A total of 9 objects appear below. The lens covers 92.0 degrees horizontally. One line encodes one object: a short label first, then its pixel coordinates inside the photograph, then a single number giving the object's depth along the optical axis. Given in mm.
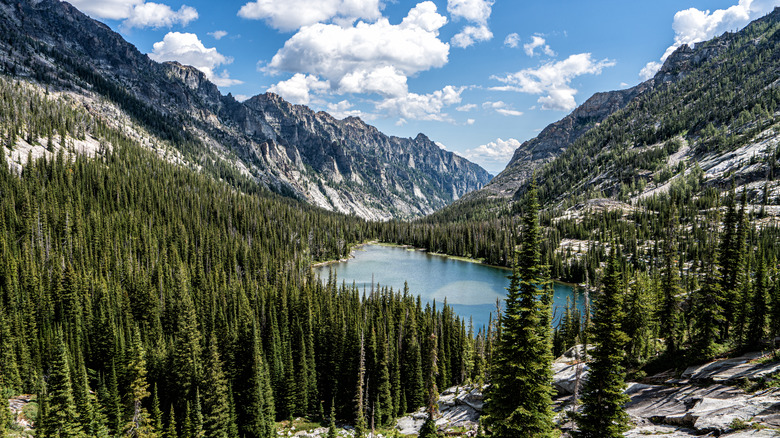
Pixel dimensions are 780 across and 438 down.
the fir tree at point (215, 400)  46000
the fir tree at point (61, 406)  36719
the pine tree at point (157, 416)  44531
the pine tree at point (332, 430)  41369
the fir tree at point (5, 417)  35353
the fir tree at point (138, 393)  43812
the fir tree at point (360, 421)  41419
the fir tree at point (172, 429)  41622
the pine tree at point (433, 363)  59925
